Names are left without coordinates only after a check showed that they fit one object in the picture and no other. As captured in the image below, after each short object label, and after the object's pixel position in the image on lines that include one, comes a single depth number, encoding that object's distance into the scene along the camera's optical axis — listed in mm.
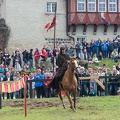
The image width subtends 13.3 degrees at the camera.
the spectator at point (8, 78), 28762
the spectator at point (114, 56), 43906
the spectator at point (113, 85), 29750
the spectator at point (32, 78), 28844
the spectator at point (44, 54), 41094
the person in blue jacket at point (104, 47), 43031
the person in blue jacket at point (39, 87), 29000
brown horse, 20438
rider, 21422
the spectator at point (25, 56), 40775
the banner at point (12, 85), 19703
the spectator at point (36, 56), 41906
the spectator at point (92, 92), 29434
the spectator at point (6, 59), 38719
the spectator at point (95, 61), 42656
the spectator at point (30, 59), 40619
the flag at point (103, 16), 51522
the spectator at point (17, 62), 38175
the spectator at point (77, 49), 42156
